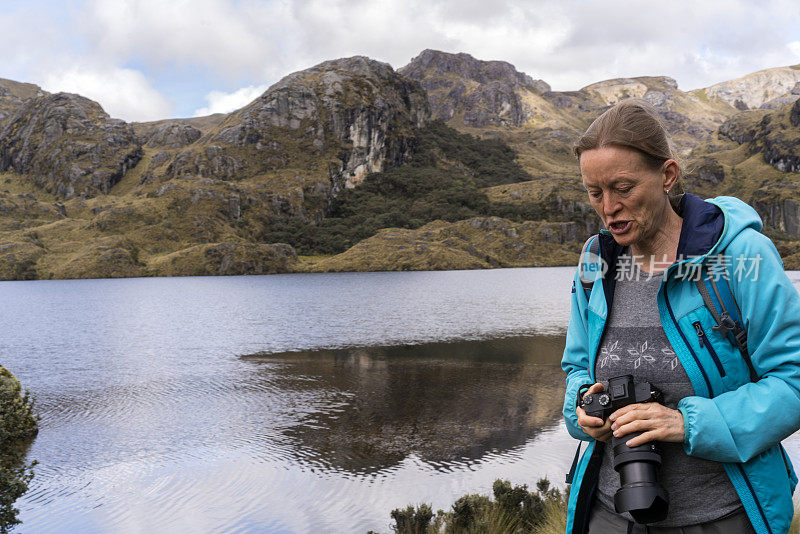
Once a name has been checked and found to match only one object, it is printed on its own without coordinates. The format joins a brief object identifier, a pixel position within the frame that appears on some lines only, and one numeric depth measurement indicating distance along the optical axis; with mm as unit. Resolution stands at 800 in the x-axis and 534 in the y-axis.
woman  1781
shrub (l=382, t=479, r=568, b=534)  5680
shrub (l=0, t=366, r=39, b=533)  10648
